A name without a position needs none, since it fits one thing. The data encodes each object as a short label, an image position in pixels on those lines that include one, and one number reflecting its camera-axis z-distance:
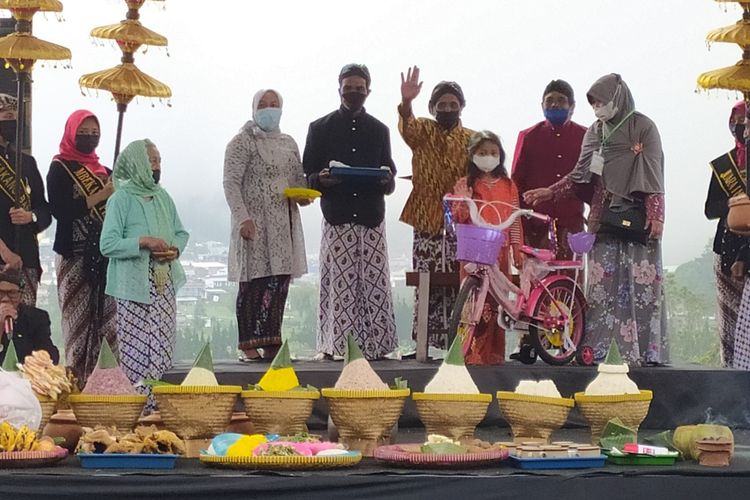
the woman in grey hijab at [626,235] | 11.86
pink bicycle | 11.52
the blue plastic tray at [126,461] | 7.77
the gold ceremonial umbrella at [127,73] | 12.59
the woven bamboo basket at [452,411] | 8.34
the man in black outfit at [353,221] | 12.38
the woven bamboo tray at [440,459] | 7.77
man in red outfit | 12.61
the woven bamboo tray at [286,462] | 7.65
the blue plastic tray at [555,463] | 7.82
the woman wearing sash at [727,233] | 12.28
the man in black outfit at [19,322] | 10.64
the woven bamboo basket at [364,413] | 8.25
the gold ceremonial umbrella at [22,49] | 11.79
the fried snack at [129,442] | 7.86
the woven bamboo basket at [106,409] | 8.40
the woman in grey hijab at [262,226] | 12.24
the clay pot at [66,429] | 8.58
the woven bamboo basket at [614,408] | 8.60
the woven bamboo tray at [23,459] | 7.68
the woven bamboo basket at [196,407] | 8.27
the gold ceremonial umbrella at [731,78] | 12.11
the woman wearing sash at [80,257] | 12.30
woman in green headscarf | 11.26
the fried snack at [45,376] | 8.53
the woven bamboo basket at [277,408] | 8.32
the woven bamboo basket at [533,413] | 8.49
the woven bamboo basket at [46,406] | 8.51
